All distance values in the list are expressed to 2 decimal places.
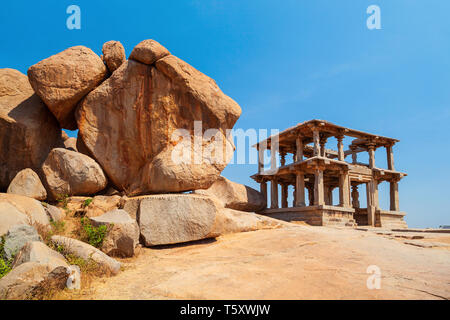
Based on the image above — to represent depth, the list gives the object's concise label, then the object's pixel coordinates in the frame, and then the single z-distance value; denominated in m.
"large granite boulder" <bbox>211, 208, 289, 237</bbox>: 7.30
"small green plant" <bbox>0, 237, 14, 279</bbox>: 3.65
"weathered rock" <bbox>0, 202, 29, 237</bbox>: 4.58
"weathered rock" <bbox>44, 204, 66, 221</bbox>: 6.05
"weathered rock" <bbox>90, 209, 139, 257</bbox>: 5.48
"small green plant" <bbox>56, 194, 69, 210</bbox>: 6.91
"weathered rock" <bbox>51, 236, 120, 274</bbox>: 4.39
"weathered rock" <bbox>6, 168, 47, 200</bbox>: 6.70
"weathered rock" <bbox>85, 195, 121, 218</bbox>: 6.56
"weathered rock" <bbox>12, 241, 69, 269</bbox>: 3.55
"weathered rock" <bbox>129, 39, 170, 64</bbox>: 7.53
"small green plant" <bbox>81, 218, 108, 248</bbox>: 5.42
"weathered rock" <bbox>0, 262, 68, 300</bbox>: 3.00
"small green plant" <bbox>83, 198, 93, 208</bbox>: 6.81
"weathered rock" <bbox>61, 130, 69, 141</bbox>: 10.05
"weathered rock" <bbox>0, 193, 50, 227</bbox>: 5.33
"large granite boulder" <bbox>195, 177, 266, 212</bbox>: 16.72
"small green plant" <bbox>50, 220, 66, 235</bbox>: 5.76
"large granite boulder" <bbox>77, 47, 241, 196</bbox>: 7.49
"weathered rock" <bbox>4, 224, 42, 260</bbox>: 4.04
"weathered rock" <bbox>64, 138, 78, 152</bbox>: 9.83
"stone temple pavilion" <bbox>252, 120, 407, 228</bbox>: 16.23
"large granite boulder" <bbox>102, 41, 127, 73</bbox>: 8.19
